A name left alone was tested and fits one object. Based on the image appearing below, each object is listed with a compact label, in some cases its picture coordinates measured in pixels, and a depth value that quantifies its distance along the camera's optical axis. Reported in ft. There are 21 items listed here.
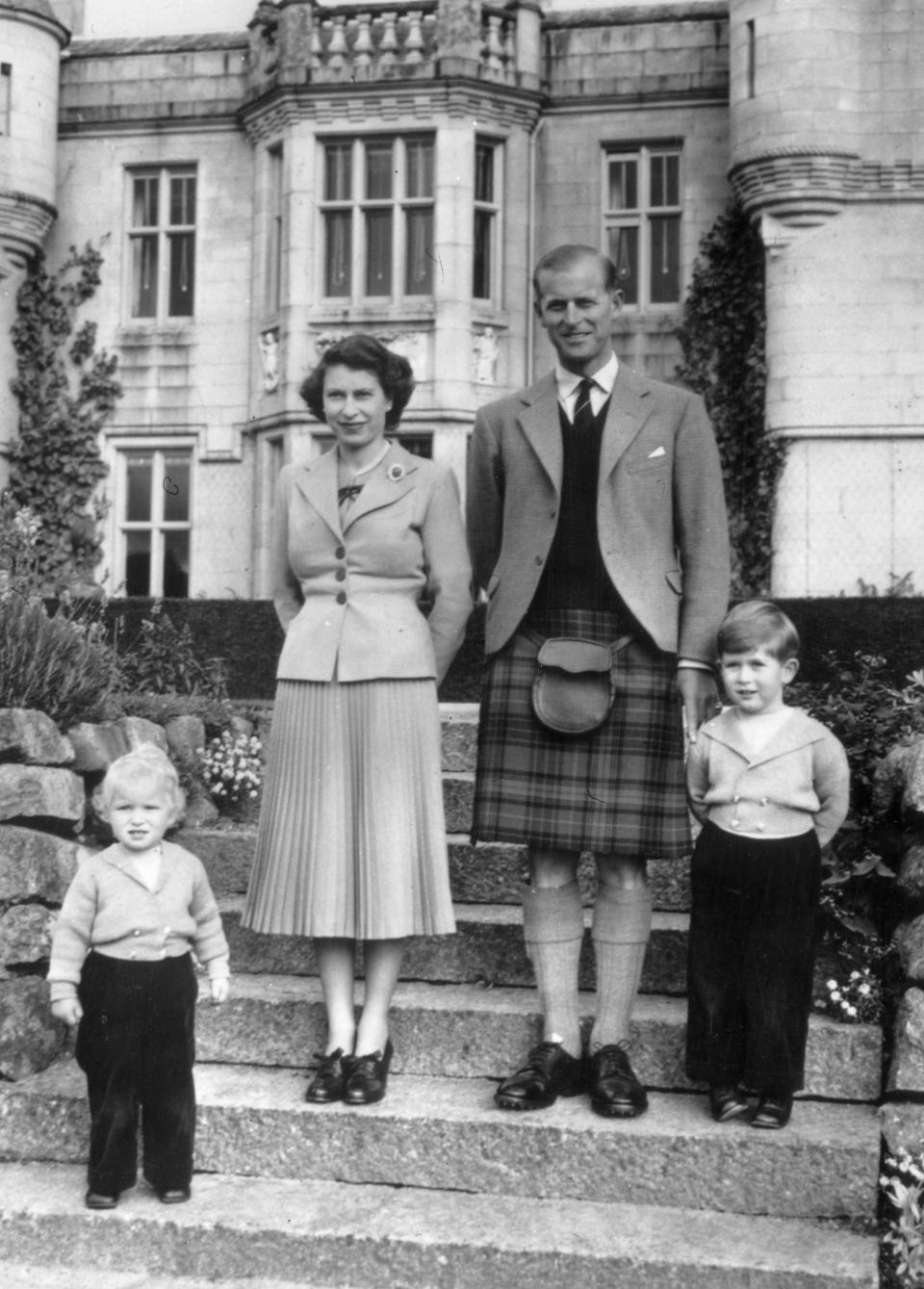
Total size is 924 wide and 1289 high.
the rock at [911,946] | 12.54
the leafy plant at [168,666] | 24.35
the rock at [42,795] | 14.44
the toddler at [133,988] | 11.87
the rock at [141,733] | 17.40
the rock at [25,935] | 13.96
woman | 12.80
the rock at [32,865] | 14.17
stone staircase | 11.18
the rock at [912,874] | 13.05
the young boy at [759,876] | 12.05
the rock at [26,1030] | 13.55
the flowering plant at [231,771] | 19.72
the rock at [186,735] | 19.26
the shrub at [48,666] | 16.22
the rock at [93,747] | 16.15
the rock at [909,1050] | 12.07
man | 12.50
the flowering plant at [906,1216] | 10.94
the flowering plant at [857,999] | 13.08
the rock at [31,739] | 14.71
